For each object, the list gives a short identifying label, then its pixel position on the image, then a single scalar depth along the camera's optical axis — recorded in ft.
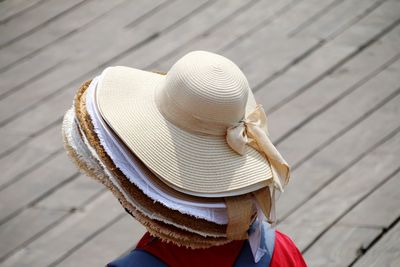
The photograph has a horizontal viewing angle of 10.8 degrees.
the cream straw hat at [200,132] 12.84
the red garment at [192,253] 13.12
